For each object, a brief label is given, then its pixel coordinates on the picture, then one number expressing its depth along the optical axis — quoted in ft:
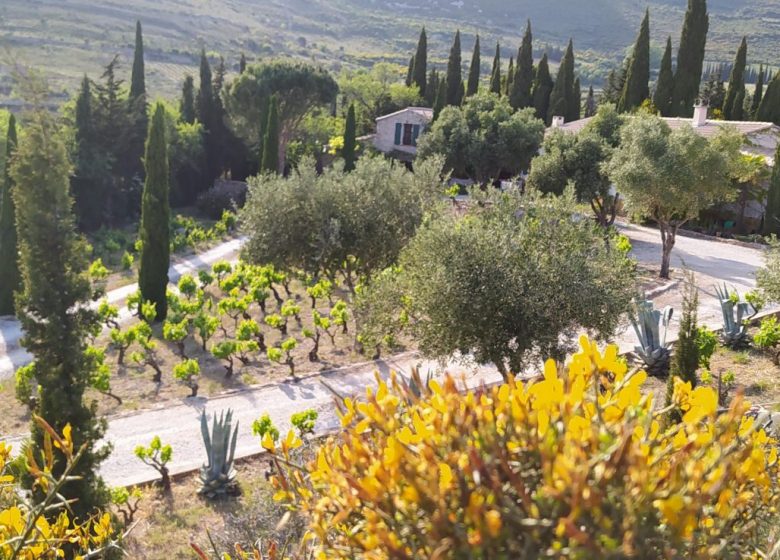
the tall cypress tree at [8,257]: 70.33
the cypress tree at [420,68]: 169.89
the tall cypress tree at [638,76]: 127.85
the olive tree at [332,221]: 54.03
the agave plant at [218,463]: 31.86
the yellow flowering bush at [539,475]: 6.53
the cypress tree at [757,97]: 134.21
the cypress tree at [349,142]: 119.85
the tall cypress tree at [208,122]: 135.03
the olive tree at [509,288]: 33.71
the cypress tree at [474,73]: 151.74
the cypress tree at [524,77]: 141.18
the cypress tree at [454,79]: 153.07
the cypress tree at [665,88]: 127.24
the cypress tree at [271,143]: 106.42
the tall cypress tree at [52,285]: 29.48
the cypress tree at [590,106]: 182.31
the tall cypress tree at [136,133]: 117.80
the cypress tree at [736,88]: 132.67
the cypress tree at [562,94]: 145.07
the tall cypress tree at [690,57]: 125.08
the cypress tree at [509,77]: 155.74
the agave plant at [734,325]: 44.91
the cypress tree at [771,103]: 121.65
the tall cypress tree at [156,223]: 67.67
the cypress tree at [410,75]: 177.49
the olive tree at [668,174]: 63.77
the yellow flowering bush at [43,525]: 9.07
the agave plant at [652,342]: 41.50
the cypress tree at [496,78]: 156.97
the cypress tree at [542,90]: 148.56
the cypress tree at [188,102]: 139.44
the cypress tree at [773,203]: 90.07
